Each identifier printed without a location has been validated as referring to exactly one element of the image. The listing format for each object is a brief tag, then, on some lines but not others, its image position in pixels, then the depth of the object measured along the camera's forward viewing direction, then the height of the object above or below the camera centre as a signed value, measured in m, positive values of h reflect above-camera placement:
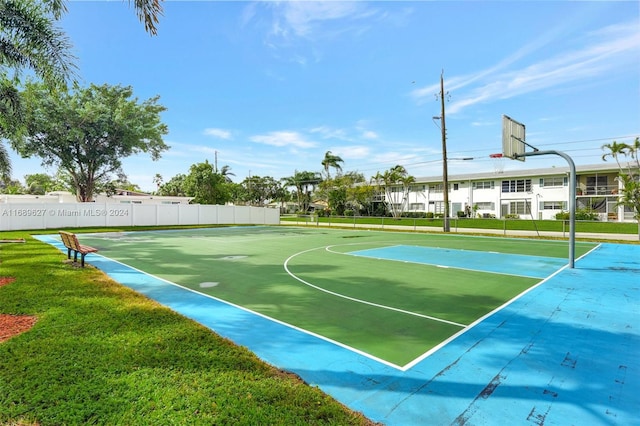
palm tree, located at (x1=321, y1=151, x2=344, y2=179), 56.12 +8.18
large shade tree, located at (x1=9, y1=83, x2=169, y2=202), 27.44 +7.07
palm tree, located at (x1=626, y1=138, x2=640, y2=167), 29.84 +5.38
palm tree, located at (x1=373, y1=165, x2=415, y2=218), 46.84 +3.46
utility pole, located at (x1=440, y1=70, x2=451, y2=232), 27.62 +5.54
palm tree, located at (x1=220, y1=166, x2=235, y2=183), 66.81 +7.71
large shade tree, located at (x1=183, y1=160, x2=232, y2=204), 48.66 +3.72
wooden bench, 10.43 -1.10
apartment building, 35.72 +1.91
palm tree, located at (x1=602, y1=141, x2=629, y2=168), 31.19 +5.61
